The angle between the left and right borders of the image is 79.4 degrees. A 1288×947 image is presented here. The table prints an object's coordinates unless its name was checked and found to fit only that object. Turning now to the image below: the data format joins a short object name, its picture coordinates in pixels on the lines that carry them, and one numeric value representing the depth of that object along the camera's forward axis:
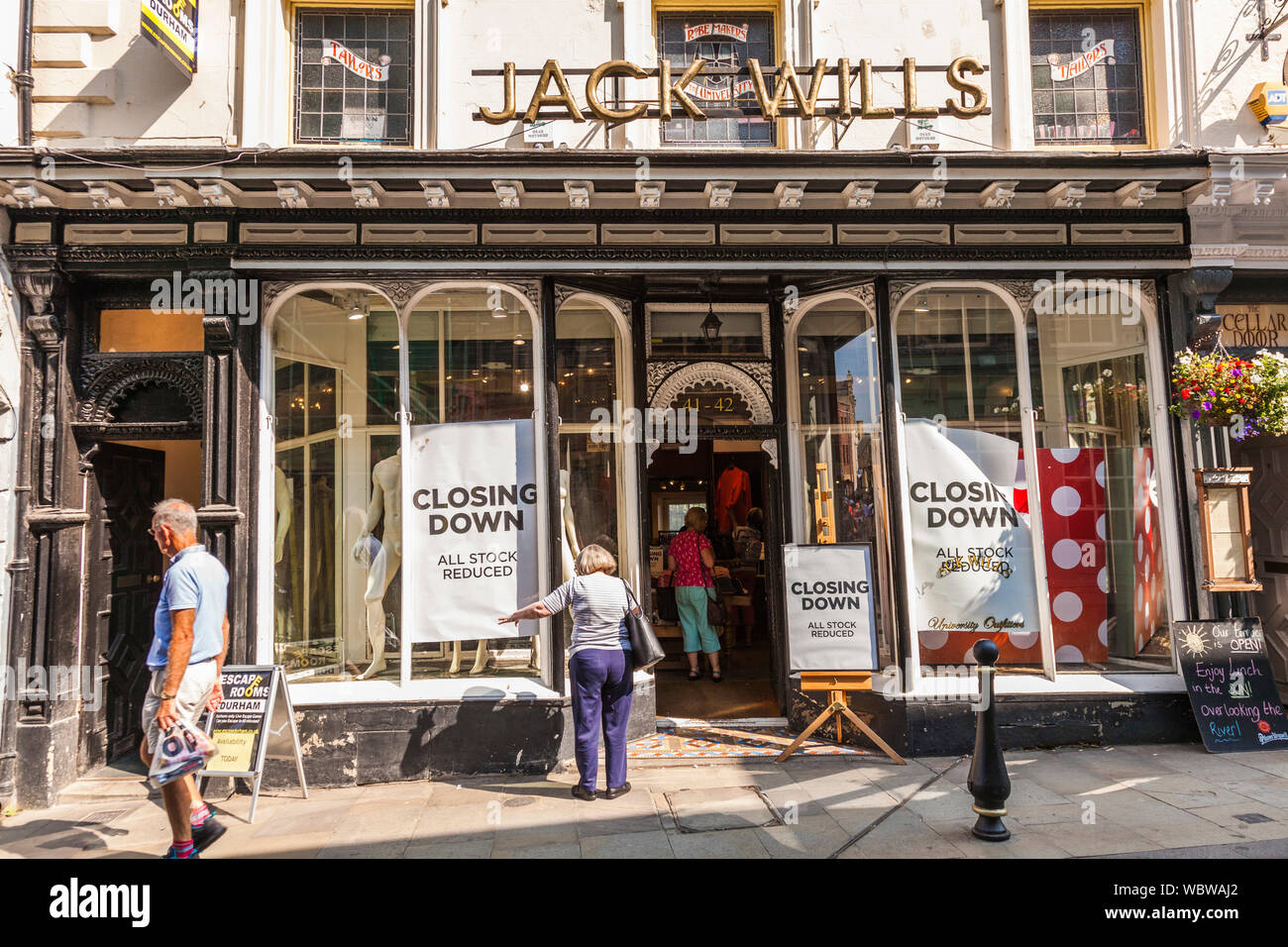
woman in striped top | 5.67
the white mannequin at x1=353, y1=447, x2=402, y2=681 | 6.79
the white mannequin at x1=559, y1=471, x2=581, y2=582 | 7.06
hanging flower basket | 6.50
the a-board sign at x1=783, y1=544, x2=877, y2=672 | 6.38
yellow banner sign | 5.94
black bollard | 4.66
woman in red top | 8.82
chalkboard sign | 6.39
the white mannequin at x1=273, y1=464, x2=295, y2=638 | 6.58
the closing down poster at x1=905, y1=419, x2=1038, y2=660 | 6.81
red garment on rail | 12.01
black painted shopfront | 6.29
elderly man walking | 4.55
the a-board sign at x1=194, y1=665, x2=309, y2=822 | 5.50
